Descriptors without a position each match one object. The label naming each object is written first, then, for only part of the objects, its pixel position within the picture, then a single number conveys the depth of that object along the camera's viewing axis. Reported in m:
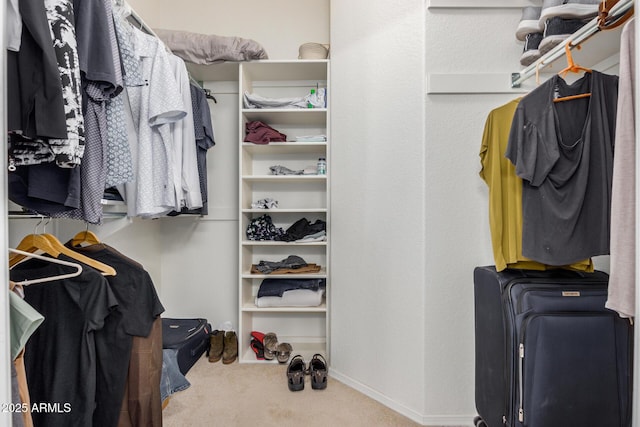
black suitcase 1.20
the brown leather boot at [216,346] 2.29
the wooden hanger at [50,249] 1.13
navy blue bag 2.11
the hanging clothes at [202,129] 1.99
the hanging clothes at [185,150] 1.62
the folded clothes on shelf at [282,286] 2.31
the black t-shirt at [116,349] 1.16
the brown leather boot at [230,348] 2.27
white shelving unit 2.41
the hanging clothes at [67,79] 0.89
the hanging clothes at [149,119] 1.43
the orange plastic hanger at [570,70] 1.22
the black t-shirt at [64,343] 1.06
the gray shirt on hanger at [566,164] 1.24
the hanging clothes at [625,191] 0.89
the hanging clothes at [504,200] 1.41
